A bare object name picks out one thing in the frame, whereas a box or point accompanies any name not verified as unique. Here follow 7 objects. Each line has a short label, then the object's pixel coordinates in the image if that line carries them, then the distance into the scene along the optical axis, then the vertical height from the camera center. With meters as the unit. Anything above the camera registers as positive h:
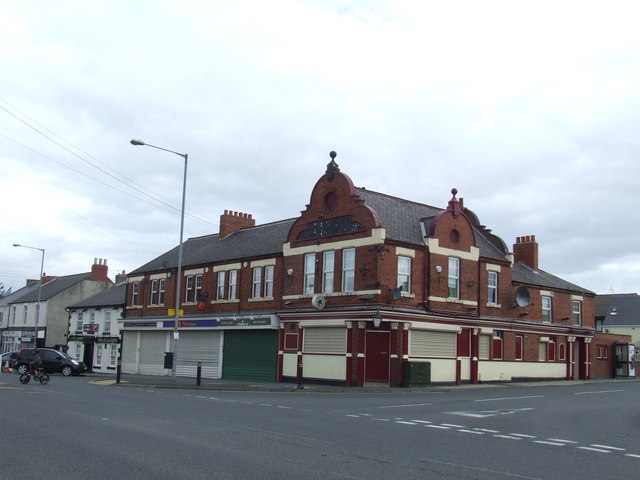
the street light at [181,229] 32.34 +4.52
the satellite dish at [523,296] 37.34 +2.21
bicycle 29.38 -2.59
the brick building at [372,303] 31.39 +1.49
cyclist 29.39 -2.31
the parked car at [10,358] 47.92 -3.05
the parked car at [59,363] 42.72 -2.80
